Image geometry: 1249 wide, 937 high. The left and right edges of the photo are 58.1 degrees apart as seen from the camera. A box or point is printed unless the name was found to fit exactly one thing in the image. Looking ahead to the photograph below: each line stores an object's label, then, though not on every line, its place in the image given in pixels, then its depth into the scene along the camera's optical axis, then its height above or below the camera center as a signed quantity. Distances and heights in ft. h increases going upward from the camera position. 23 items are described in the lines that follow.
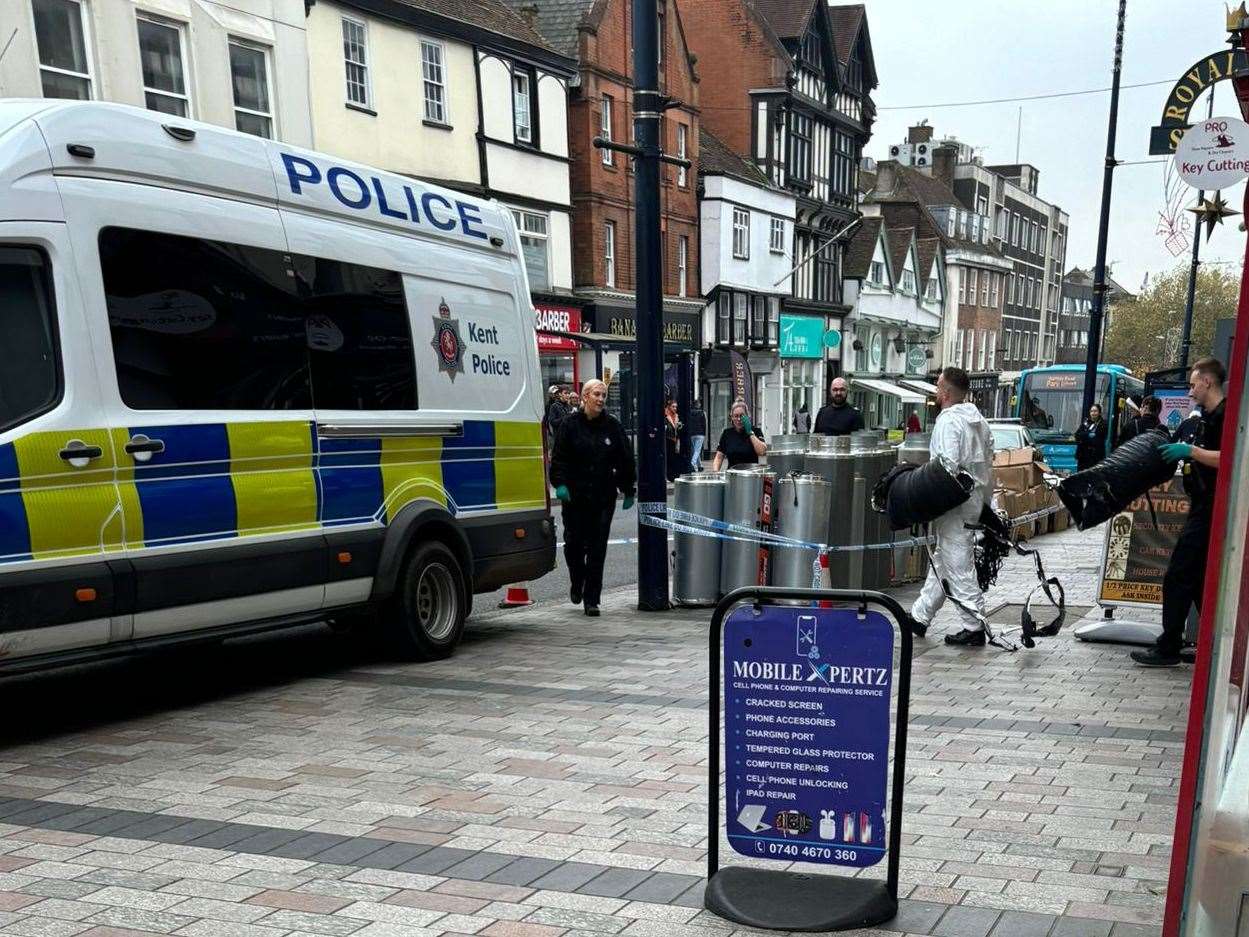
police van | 16.88 -0.96
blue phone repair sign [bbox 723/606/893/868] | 11.37 -4.09
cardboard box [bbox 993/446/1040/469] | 49.98 -5.98
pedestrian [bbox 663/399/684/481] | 63.57 -6.36
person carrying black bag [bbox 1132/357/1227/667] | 21.84 -3.25
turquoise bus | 104.78 -7.08
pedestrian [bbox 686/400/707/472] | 84.84 -8.04
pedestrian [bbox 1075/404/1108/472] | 68.54 -7.05
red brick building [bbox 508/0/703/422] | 103.04 +16.15
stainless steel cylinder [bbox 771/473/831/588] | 30.63 -5.25
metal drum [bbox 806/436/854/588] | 31.60 -4.77
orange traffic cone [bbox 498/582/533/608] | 31.96 -7.45
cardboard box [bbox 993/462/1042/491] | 48.67 -6.72
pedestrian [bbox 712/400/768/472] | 37.37 -3.71
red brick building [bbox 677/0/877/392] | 142.72 +30.02
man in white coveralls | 25.22 -4.34
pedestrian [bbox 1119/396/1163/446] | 58.08 -5.12
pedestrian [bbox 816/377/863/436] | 39.50 -3.08
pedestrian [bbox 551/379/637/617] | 30.37 -3.82
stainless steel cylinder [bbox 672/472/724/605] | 31.68 -6.19
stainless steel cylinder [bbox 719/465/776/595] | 31.04 -5.14
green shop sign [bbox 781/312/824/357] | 148.77 -0.93
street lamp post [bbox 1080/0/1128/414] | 69.67 +5.34
